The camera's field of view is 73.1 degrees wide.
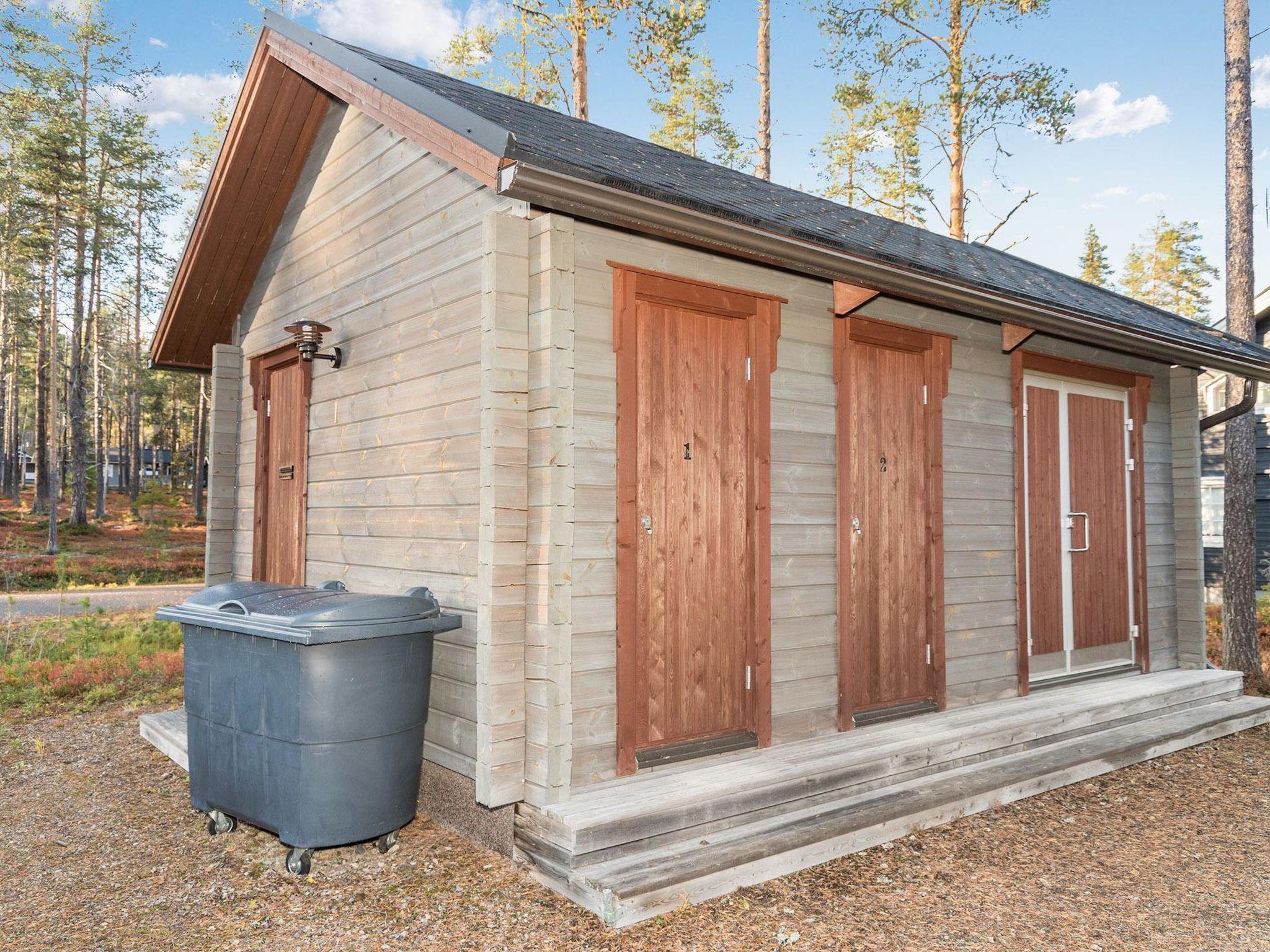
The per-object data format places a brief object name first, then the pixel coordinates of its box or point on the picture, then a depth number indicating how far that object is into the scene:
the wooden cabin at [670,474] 3.38
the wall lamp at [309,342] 4.86
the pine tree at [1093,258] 30.84
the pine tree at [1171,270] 30.88
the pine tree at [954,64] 13.04
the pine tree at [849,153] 17.23
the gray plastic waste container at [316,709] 3.26
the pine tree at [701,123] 17.80
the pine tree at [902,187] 16.50
